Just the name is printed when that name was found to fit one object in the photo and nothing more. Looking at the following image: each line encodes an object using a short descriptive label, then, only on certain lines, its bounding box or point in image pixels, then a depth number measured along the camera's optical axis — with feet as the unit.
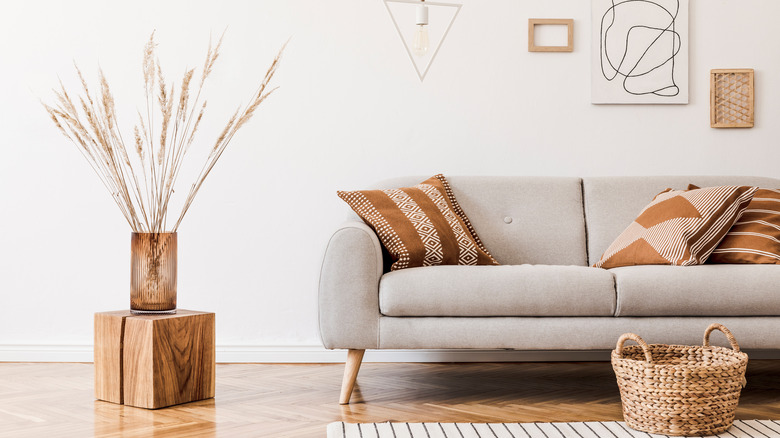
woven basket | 7.11
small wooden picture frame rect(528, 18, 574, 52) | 12.02
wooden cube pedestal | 8.49
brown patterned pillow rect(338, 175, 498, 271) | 9.14
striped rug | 7.15
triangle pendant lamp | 12.01
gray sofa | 8.36
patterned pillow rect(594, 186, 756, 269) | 8.95
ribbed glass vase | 8.88
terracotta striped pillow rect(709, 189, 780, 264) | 9.09
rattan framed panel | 12.01
